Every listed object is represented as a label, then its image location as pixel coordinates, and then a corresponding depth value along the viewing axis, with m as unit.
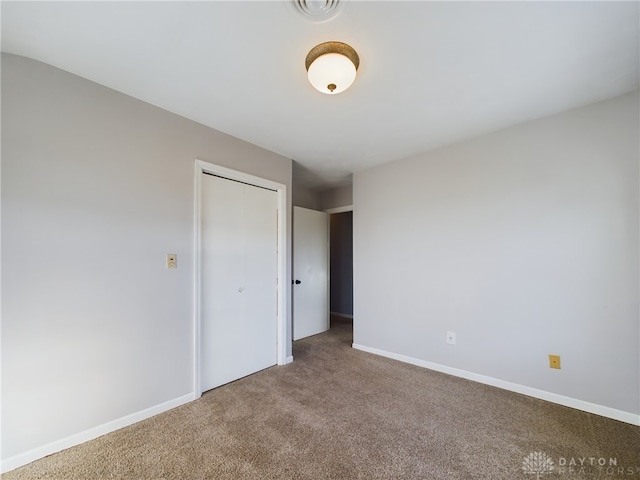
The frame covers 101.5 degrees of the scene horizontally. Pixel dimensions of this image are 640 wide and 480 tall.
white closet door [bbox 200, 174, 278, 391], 2.43
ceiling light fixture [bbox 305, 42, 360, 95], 1.48
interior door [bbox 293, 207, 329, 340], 4.04
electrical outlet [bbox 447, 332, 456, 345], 2.73
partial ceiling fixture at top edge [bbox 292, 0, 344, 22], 1.24
